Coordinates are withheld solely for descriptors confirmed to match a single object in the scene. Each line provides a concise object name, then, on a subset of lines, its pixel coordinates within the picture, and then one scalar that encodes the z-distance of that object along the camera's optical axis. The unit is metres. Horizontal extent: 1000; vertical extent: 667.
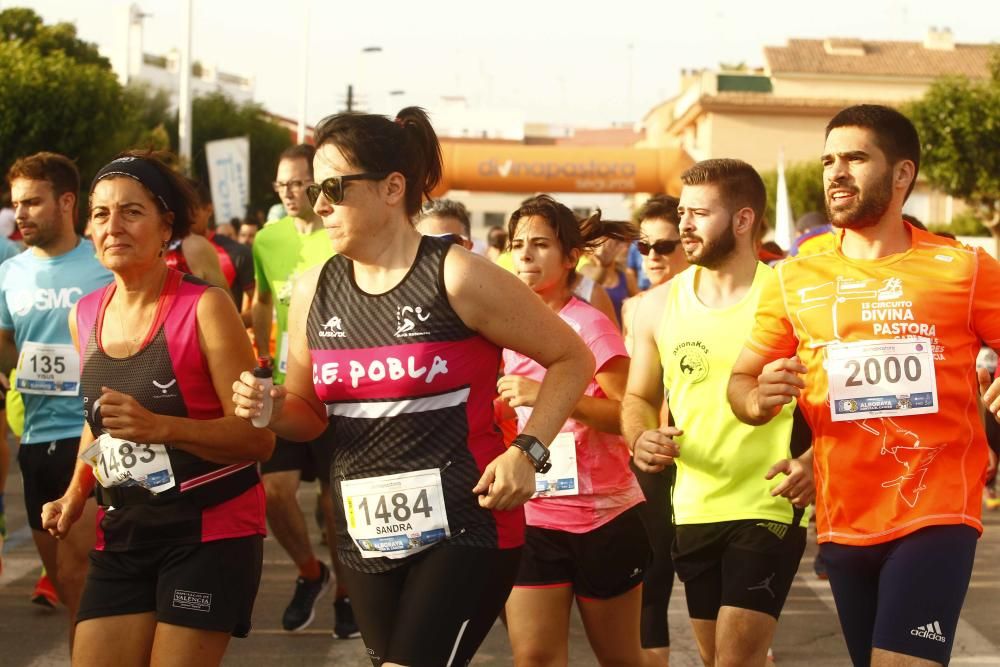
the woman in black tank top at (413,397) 6.46
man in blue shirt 10.65
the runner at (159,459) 7.15
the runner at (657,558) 10.05
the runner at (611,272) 21.15
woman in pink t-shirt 8.67
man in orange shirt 7.05
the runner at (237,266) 15.86
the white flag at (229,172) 48.99
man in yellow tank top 8.22
